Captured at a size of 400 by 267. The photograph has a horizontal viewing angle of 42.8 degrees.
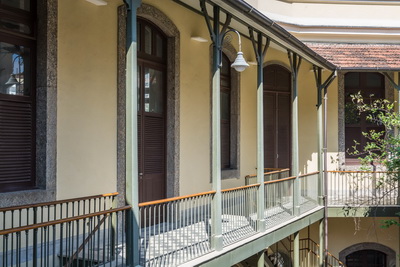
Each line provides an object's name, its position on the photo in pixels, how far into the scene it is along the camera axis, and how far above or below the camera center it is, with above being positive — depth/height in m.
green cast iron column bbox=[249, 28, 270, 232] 9.07 -0.19
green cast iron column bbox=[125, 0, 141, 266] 5.51 +0.01
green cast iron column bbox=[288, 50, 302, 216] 10.92 -0.10
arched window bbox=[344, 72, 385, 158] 15.02 +1.13
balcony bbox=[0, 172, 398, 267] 5.99 -1.38
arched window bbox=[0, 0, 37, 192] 6.88 +0.60
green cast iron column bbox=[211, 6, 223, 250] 7.40 -0.08
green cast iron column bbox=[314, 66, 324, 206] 12.84 -0.18
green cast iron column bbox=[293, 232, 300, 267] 11.38 -2.54
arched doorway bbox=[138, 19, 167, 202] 9.51 +0.54
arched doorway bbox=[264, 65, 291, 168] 14.39 +0.59
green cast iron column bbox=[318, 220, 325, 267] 12.95 -2.69
